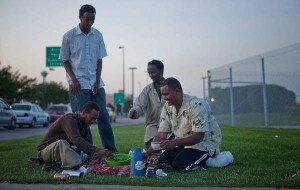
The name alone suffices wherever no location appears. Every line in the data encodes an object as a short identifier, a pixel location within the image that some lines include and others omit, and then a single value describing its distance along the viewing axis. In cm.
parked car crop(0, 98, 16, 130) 1940
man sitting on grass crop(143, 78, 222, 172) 508
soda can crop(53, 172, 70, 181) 453
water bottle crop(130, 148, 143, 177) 481
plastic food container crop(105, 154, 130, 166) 555
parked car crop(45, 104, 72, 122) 2983
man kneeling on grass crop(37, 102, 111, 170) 515
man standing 691
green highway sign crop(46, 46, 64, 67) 2678
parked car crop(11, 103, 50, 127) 2427
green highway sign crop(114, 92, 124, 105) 5916
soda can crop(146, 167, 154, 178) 474
